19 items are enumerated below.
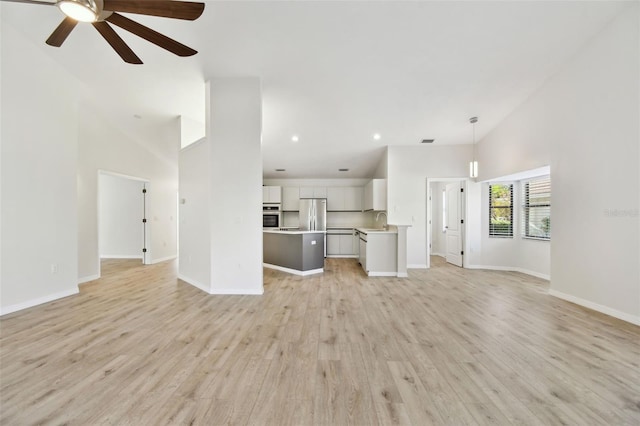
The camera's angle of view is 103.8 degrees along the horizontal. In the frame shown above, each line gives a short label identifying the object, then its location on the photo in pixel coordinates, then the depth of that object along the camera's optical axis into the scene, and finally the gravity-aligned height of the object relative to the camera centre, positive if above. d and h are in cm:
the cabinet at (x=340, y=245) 788 -104
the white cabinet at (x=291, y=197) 805 +47
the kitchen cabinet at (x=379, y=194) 640 +46
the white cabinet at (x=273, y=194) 788 +56
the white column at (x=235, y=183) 395 +45
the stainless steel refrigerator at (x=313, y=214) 754 -7
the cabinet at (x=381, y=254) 534 -90
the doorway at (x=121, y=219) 717 -23
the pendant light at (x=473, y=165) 502 +94
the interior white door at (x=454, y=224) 636 -32
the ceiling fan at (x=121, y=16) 175 +148
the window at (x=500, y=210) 597 +4
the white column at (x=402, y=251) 525 -82
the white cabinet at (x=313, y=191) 803 +65
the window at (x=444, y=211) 767 +3
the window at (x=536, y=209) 529 +8
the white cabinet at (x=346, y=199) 800 +41
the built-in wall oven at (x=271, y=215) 782 -12
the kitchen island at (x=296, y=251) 539 -89
